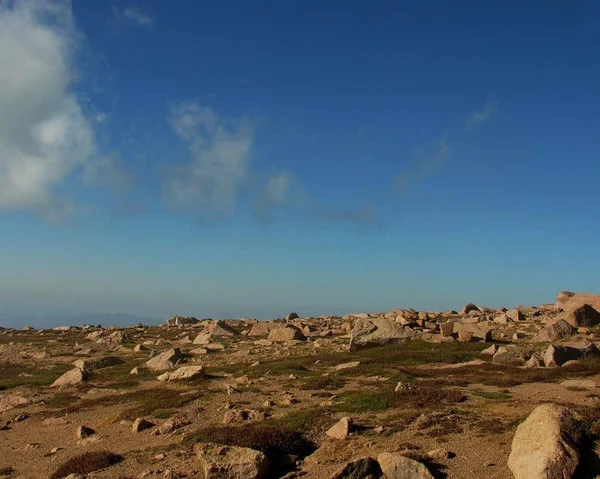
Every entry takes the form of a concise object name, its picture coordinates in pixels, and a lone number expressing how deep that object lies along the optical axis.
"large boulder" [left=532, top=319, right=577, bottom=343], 42.53
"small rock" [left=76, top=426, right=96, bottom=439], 21.10
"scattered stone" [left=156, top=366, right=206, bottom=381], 30.23
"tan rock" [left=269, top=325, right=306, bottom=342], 51.31
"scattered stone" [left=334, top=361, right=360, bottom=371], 31.50
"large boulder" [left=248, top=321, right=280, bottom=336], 59.40
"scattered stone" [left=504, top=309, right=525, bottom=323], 58.48
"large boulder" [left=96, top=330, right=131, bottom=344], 59.75
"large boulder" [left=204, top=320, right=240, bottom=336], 59.09
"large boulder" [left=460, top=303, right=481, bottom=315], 79.50
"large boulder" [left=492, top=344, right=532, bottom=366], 31.53
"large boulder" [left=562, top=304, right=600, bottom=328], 47.66
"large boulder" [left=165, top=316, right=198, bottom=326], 89.69
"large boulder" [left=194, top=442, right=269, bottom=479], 15.02
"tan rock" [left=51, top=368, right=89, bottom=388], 32.66
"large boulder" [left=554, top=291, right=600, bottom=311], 51.75
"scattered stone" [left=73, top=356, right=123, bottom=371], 37.69
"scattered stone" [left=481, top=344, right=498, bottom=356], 35.70
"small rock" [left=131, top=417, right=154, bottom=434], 20.82
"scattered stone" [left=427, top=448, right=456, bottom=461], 15.37
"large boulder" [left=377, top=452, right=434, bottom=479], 14.16
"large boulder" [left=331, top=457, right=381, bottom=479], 14.56
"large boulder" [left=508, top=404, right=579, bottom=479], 13.16
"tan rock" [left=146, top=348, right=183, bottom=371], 36.16
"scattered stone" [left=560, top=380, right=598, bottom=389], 23.01
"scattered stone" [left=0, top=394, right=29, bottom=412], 27.27
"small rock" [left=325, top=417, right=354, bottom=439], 17.92
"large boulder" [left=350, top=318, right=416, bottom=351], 42.28
